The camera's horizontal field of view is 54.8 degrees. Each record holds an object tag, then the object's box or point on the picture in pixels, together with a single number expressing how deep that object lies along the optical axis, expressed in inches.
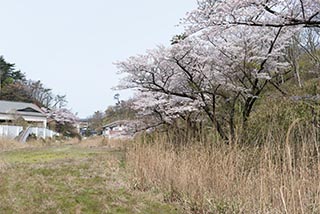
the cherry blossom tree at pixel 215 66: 220.7
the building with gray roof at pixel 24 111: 933.8
